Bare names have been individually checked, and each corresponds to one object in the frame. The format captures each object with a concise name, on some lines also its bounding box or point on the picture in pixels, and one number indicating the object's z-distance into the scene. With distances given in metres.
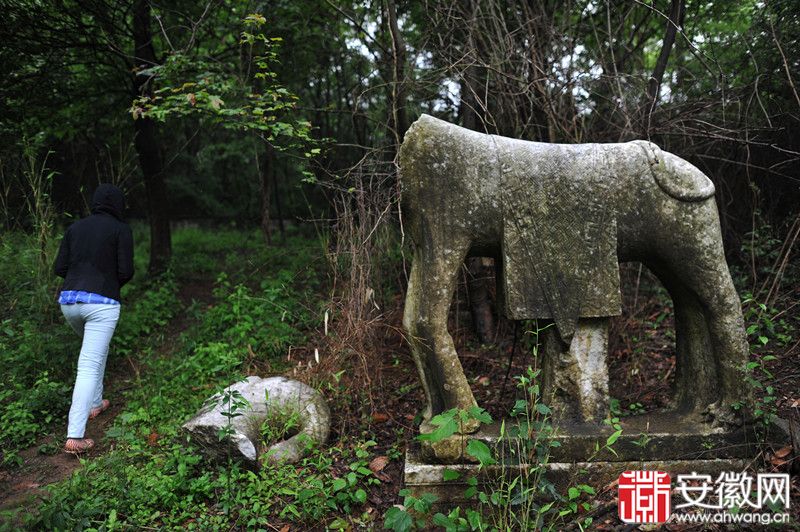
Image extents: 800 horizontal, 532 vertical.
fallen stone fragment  3.31
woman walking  3.88
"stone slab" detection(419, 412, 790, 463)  2.95
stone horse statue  2.99
